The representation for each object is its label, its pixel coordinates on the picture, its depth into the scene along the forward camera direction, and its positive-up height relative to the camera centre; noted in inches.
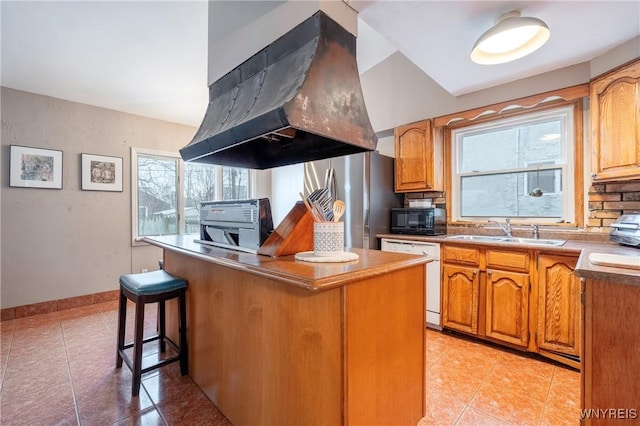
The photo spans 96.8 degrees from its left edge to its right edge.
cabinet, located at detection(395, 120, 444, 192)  123.8 +24.5
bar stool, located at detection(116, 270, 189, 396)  69.0 -23.3
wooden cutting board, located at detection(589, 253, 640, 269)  47.4 -8.4
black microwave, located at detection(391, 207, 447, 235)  119.4 -3.4
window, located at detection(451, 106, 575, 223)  102.3 +17.9
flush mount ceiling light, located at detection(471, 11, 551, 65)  64.1 +42.2
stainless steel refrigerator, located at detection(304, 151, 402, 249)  119.4 +9.5
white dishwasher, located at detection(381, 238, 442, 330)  107.4 -24.8
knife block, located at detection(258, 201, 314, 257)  57.9 -4.8
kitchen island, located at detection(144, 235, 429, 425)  41.1 -21.3
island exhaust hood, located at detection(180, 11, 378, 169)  56.4 +25.9
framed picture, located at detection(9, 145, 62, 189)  122.2 +20.1
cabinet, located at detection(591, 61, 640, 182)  76.7 +25.1
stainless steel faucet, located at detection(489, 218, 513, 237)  109.0 -5.5
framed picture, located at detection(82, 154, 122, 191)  138.6 +20.1
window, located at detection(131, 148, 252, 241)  156.6 +13.7
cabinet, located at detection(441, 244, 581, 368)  81.0 -27.0
